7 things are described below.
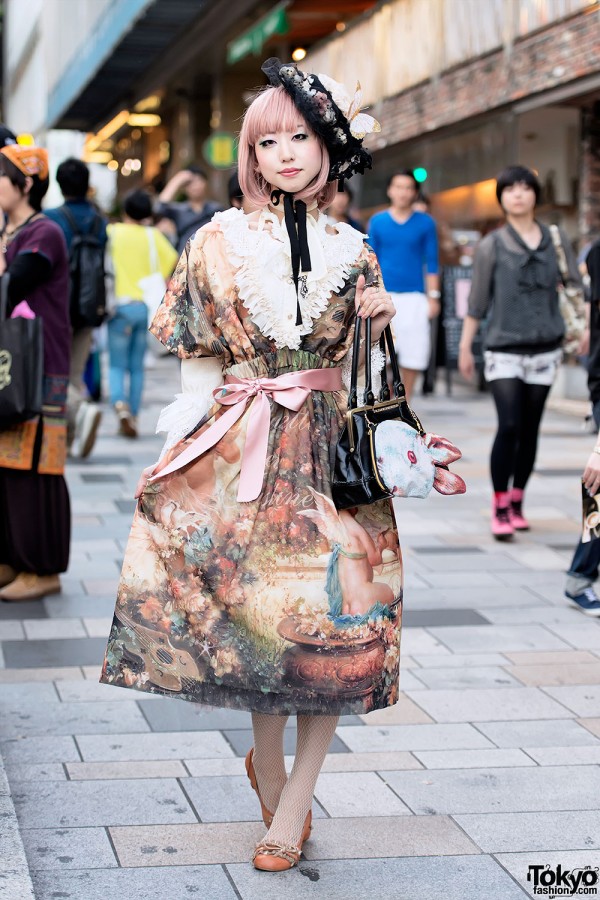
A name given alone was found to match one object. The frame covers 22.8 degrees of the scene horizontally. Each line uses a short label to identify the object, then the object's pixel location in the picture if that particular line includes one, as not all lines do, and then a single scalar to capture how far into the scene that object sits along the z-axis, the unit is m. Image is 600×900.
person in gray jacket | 7.36
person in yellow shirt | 11.61
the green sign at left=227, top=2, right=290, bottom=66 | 17.84
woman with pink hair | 3.36
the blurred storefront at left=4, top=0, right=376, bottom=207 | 21.67
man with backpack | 10.29
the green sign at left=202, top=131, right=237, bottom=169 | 22.81
